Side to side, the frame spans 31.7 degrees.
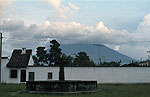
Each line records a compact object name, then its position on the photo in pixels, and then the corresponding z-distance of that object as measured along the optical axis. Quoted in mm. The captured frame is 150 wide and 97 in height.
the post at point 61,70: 23312
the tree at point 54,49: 67875
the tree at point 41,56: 71188
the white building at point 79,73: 39438
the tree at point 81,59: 62741
